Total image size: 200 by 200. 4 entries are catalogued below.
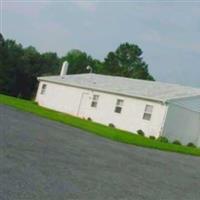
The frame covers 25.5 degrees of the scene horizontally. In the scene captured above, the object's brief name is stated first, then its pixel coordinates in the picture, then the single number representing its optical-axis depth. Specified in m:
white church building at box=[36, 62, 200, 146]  27.78
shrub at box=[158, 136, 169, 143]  26.14
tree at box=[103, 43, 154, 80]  72.75
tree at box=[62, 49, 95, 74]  76.06
